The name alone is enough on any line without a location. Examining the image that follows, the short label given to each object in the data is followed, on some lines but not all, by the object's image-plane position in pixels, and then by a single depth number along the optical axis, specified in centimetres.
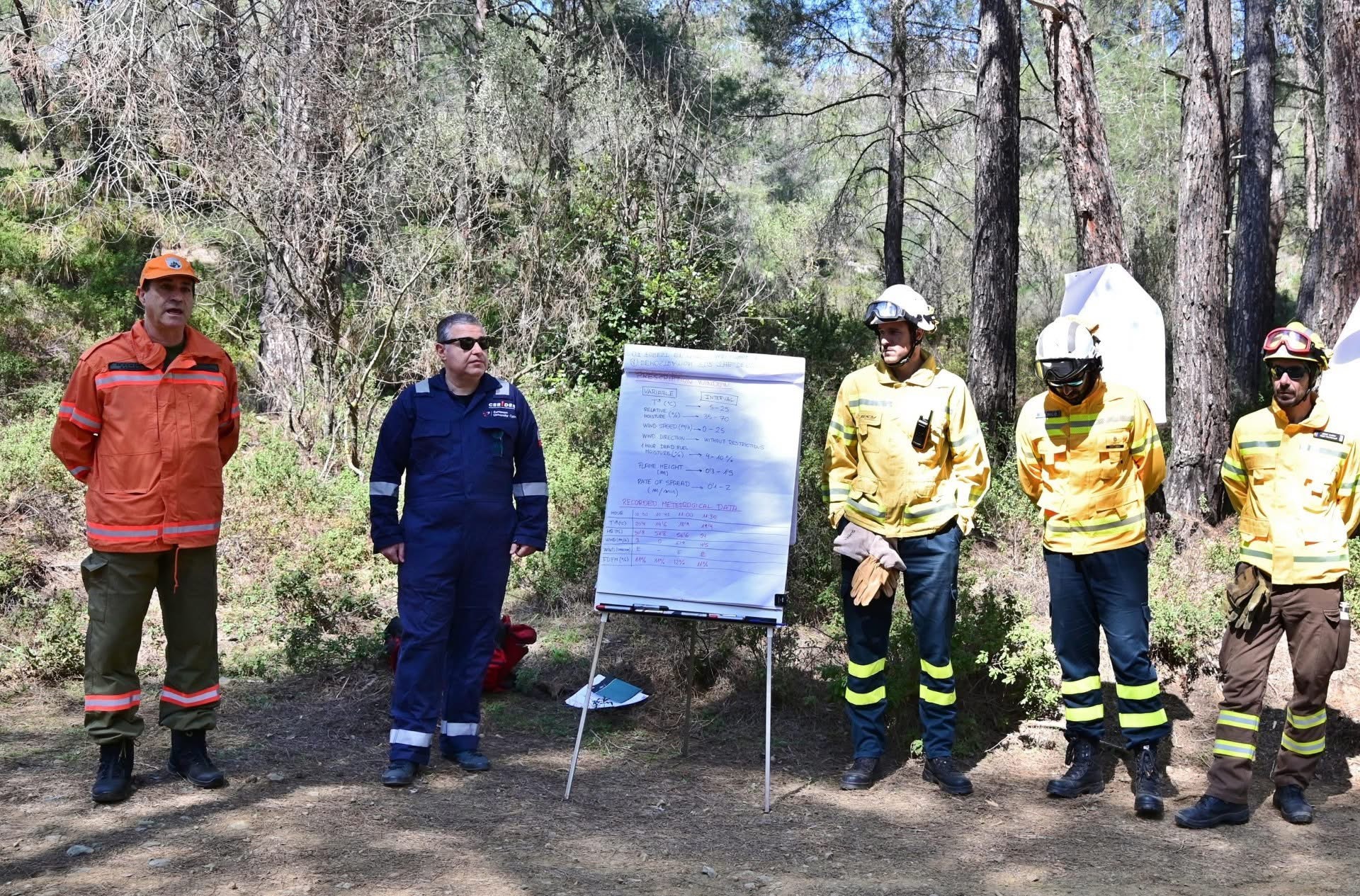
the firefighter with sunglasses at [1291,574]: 475
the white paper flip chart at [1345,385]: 492
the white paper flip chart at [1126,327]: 693
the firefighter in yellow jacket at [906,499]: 516
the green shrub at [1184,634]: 663
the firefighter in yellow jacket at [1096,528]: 496
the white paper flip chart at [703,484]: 526
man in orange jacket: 466
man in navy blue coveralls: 514
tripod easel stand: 504
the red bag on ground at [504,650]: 634
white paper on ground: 624
